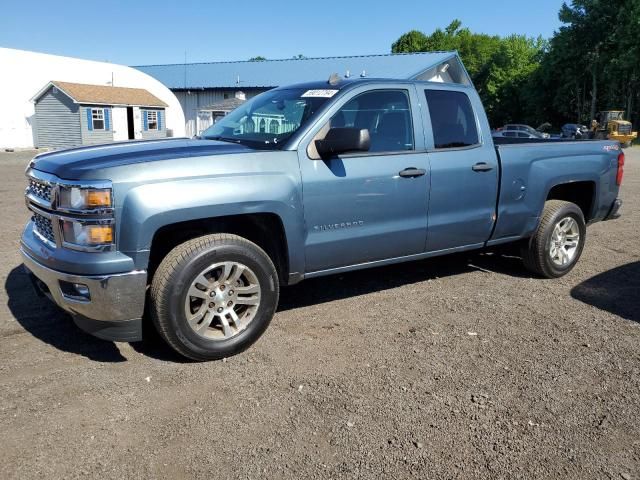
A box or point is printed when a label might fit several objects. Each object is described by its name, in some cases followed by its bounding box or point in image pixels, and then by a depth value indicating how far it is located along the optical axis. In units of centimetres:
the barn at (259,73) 3328
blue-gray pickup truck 346
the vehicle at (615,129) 3934
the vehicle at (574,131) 3916
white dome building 3077
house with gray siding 3056
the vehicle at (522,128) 3164
